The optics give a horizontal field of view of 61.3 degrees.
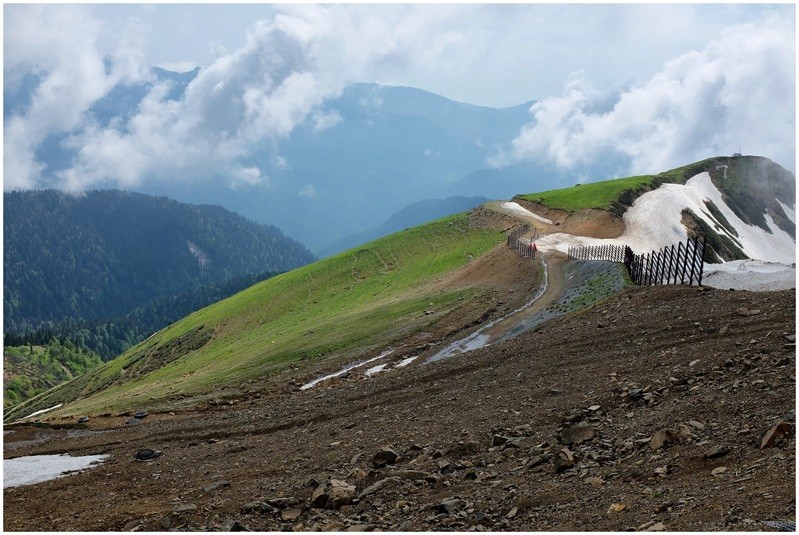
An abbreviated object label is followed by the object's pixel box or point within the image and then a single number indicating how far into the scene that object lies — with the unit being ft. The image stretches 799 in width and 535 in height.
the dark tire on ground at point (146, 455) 85.25
